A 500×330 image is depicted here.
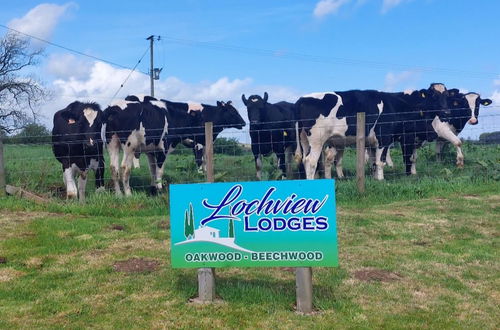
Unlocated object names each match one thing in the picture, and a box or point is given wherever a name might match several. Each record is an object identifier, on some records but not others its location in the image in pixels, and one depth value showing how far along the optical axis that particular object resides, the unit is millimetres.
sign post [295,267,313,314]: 5316
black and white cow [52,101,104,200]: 12508
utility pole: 43206
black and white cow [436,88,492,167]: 17422
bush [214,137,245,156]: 24125
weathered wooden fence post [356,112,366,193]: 10727
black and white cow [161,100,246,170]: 17362
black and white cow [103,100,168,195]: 13133
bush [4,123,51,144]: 41781
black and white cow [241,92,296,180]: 15789
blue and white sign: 5410
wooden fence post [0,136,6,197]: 11188
